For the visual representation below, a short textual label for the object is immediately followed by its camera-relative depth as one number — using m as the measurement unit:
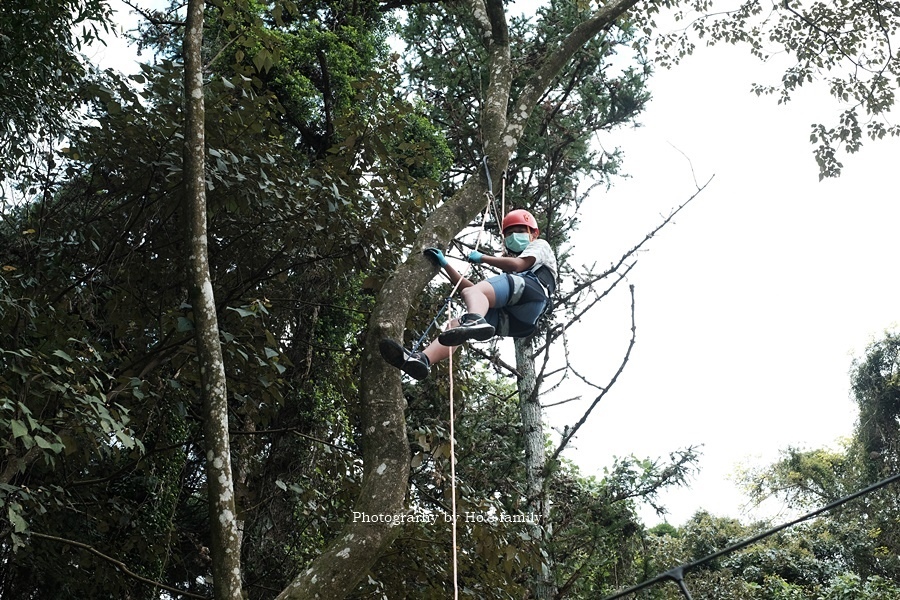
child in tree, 4.29
